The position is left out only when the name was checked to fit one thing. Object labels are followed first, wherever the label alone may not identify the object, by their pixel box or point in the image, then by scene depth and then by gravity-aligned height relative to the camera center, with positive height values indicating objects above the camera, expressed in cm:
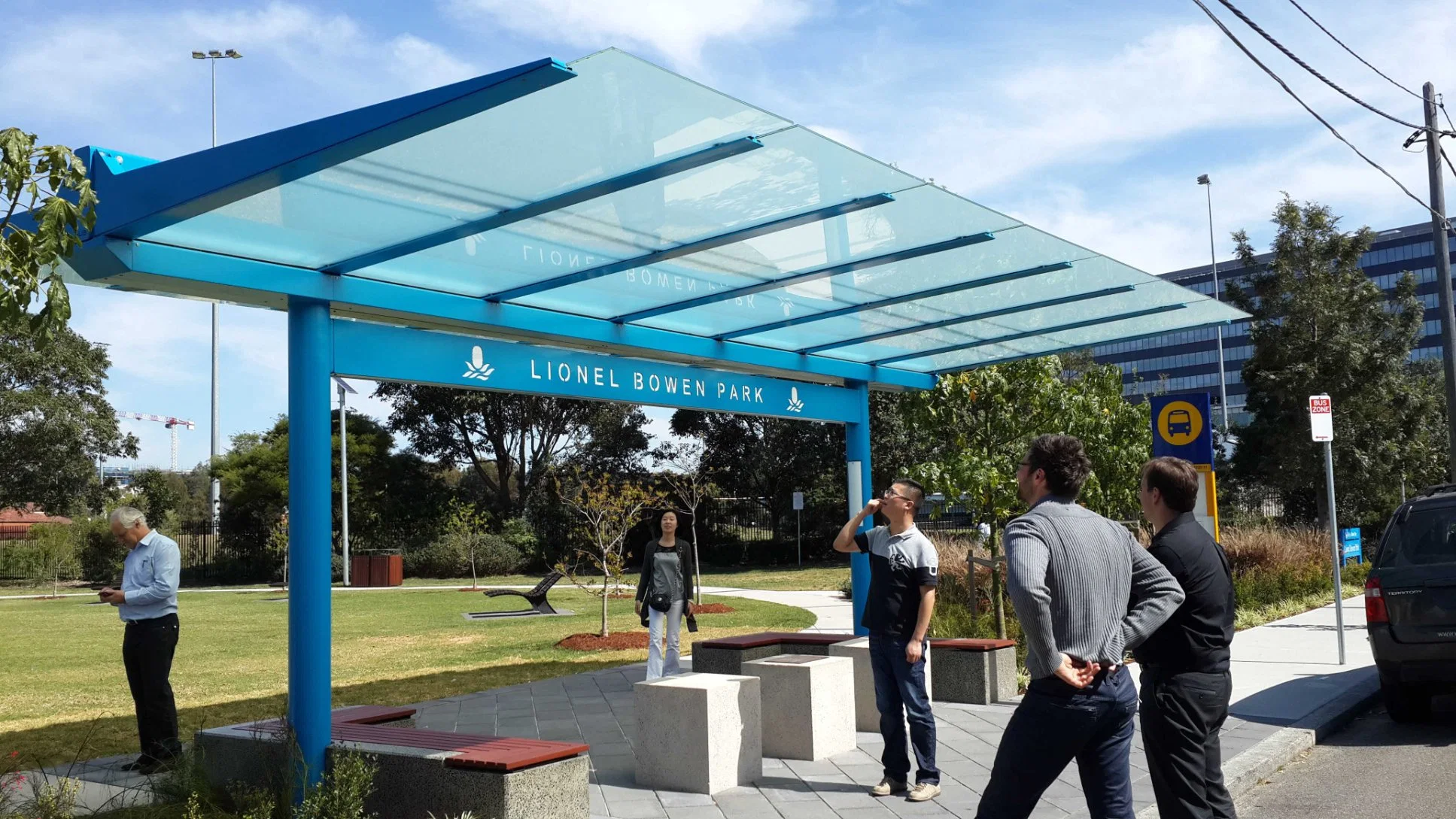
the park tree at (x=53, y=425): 4025 +340
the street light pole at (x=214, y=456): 4344 +244
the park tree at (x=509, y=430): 4441 +290
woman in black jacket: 1079 -85
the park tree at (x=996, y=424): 1309 +74
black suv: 809 -98
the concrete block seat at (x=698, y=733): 664 -141
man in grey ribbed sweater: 367 -55
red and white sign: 1148 +56
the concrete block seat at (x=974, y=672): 957 -157
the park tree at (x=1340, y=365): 2783 +273
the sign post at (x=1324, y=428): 1136 +47
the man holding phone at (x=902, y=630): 643 -81
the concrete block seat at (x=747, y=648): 955 -132
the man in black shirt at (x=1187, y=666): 417 -71
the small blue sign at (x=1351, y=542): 1462 -90
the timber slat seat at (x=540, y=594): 2125 -174
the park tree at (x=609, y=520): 1800 -34
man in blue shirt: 740 -80
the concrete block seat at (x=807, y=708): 752 -144
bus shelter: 475 +143
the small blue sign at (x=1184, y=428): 848 +39
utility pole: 1712 +353
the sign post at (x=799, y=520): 3266 -91
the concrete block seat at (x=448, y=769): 533 -131
